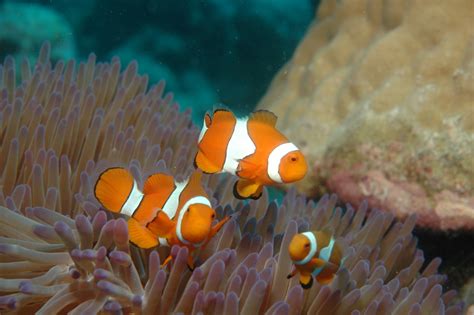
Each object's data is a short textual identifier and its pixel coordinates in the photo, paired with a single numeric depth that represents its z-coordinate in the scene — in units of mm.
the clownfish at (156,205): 589
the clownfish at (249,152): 607
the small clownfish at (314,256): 600
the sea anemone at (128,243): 595
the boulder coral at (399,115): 843
